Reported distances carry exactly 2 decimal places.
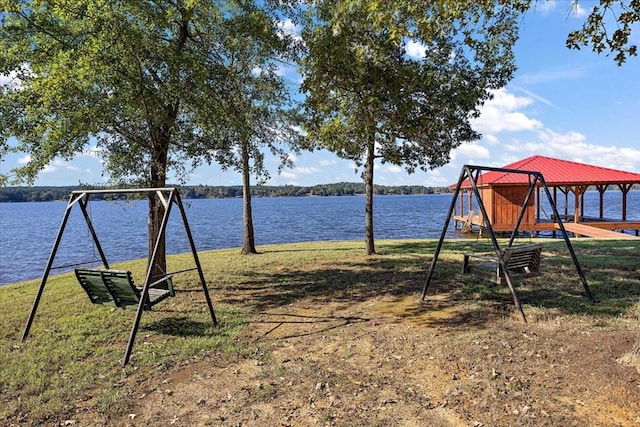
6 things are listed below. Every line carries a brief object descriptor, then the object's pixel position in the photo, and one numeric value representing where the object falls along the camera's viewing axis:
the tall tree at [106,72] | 5.89
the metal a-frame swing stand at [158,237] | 5.15
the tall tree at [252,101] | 8.02
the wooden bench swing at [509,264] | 6.38
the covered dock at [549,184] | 22.25
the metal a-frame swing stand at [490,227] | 6.00
